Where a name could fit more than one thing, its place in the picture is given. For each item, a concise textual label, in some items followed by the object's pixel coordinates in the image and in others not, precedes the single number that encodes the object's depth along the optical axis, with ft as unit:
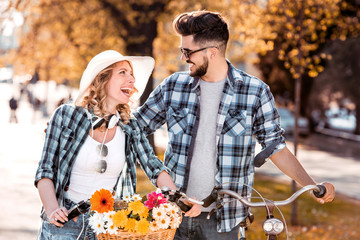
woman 11.05
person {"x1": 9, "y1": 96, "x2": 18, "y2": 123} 89.66
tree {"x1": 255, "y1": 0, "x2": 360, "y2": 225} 31.01
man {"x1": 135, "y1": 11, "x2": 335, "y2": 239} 12.09
